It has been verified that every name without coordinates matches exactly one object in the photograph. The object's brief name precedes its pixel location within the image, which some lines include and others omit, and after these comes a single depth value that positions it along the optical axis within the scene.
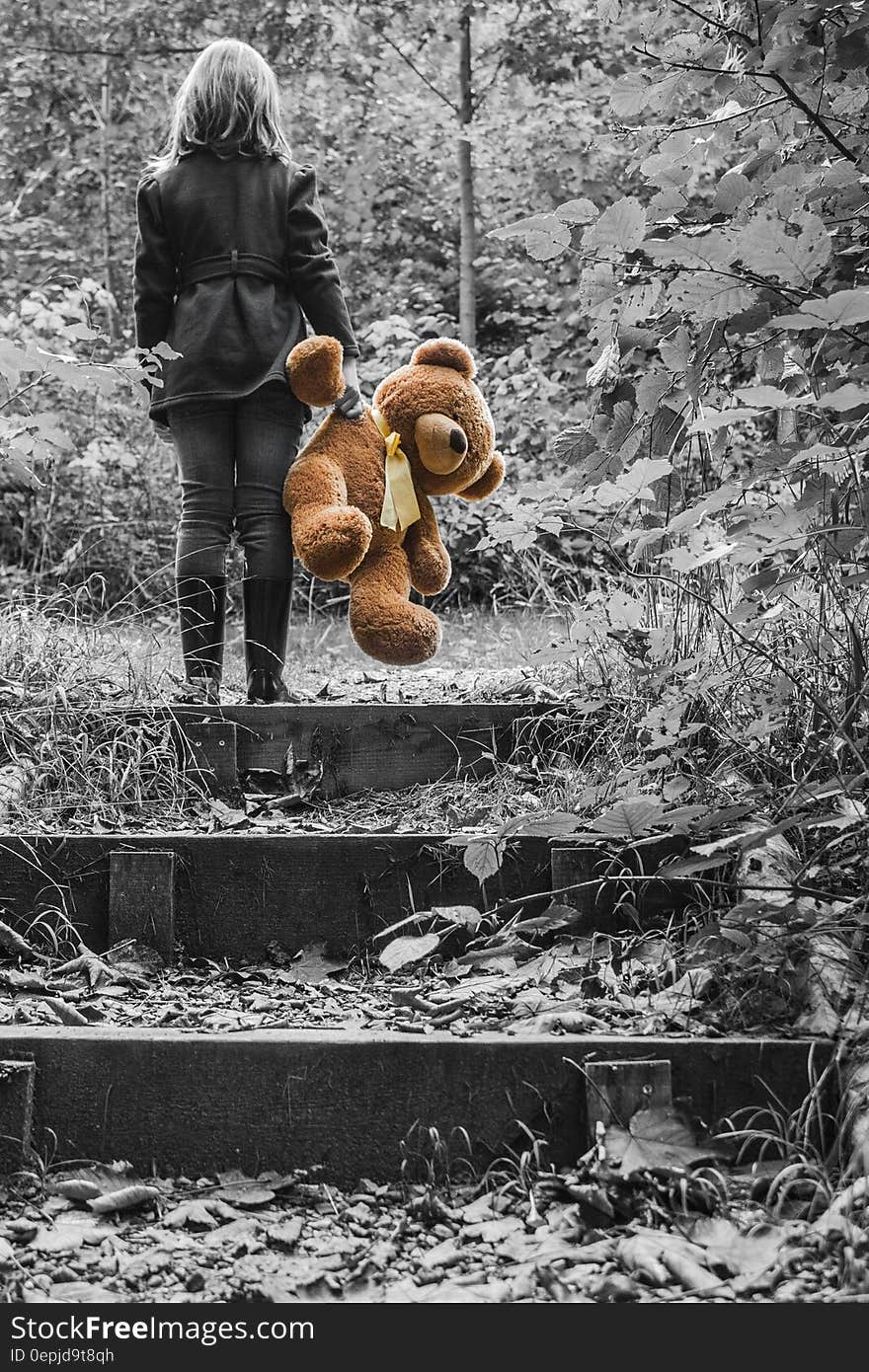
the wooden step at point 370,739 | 3.08
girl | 3.57
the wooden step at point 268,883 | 2.40
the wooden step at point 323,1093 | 1.76
